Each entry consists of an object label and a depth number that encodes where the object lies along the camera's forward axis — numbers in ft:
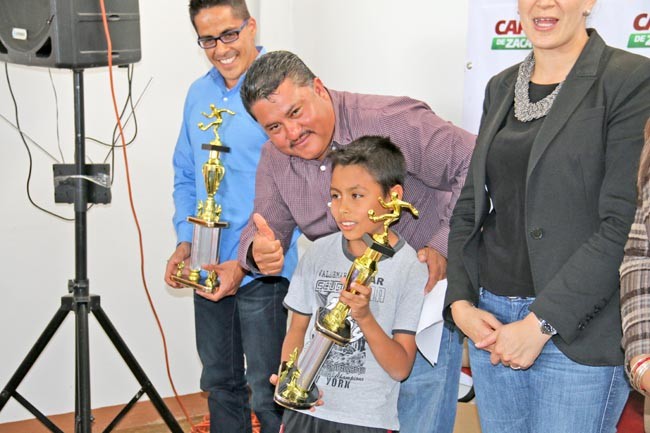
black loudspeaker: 8.05
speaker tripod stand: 8.30
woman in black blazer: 4.82
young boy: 6.16
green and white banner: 7.26
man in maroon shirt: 6.42
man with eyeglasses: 8.19
